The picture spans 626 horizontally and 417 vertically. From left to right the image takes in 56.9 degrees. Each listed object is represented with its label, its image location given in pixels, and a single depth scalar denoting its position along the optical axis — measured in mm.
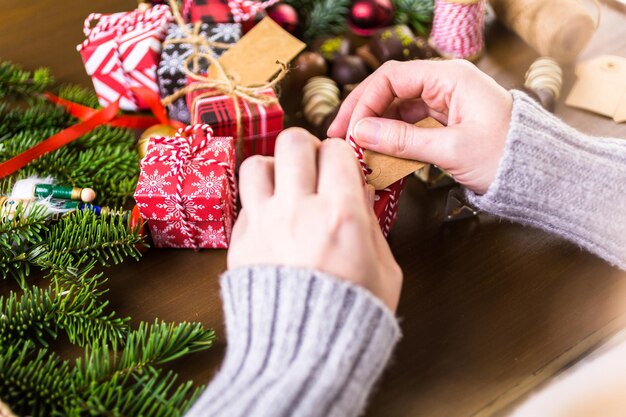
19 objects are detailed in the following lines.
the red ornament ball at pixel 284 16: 959
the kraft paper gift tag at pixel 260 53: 829
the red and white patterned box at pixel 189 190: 687
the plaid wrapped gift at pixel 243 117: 785
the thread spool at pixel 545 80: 862
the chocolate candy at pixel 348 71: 900
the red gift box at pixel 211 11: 898
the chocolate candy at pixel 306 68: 899
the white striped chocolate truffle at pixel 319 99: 856
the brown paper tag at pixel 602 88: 891
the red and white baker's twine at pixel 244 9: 902
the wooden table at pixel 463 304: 631
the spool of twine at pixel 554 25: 922
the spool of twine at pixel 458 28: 912
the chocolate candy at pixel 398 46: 915
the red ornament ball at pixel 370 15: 986
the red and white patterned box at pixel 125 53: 856
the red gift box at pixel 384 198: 677
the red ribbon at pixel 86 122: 786
